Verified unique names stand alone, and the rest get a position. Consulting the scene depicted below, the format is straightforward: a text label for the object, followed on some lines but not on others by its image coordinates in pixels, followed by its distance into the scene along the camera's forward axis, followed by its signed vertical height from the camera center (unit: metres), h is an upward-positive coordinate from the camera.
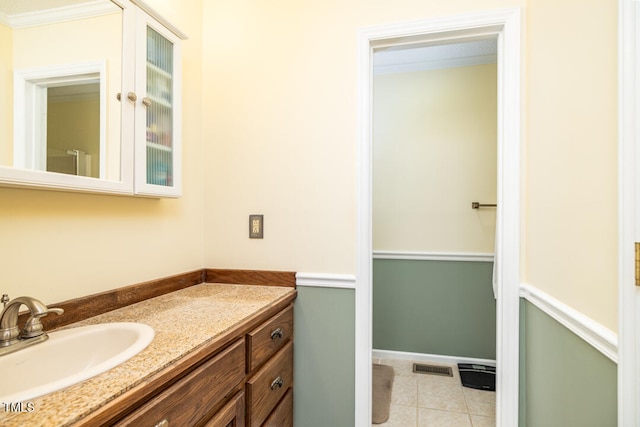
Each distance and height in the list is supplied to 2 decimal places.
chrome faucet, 0.76 -0.29
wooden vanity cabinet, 0.64 -0.49
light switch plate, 1.61 -0.07
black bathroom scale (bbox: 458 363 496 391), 2.17 -1.21
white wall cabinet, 0.83 +0.38
